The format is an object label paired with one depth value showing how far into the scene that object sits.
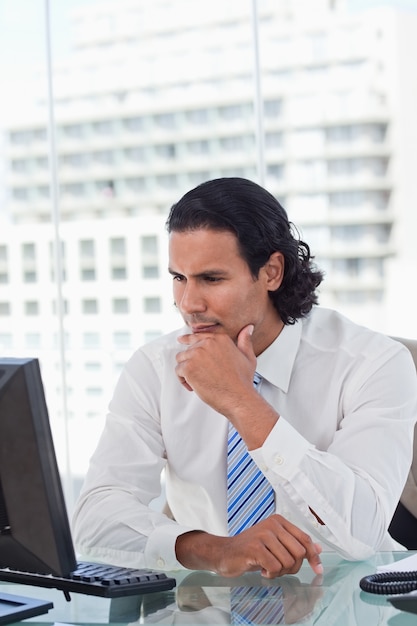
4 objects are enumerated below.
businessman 2.49
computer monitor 2.12
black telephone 2.12
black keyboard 2.23
